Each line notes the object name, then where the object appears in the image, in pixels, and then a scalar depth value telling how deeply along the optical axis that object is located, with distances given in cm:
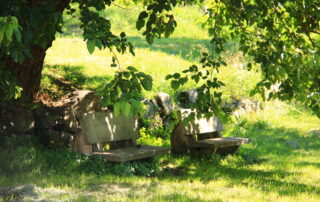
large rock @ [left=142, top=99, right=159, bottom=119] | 2047
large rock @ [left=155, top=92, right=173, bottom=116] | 2064
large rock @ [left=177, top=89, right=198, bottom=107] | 2300
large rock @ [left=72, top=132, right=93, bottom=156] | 1552
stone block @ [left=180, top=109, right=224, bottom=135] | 1727
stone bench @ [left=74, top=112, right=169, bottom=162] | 1427
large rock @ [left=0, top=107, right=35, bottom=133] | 1474
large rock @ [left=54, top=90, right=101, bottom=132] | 1589
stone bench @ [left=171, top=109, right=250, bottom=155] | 1689
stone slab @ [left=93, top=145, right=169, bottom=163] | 1385
